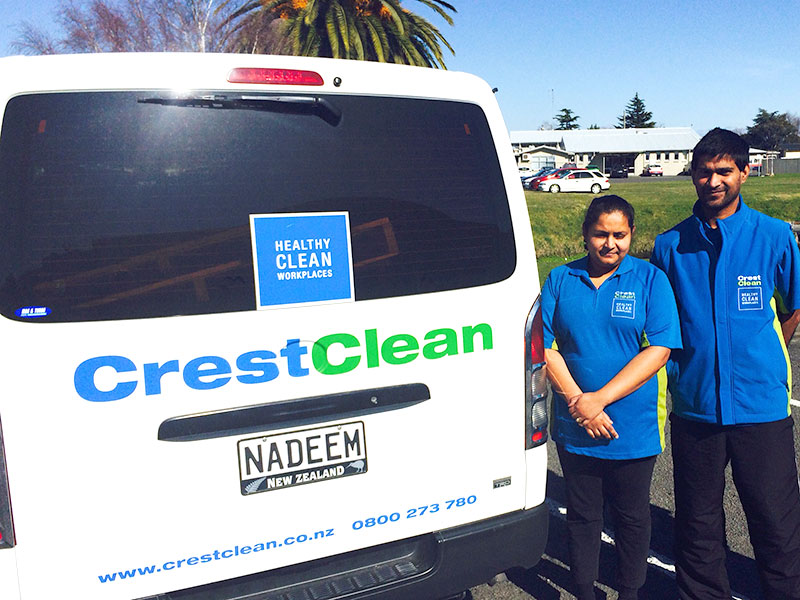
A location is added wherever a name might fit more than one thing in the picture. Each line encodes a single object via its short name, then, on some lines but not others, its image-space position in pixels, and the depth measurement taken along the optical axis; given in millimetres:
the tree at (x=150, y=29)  26953
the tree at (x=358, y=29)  23219
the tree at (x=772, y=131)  102750
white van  2008
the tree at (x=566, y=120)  113312
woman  2908
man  2834
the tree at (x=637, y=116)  108562
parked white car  42875
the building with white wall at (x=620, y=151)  82312
